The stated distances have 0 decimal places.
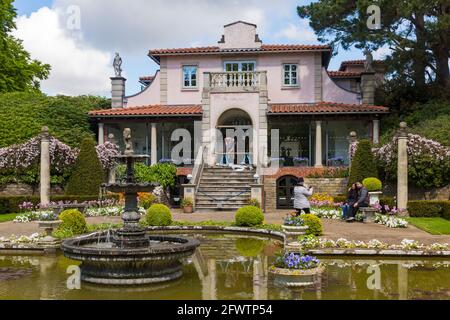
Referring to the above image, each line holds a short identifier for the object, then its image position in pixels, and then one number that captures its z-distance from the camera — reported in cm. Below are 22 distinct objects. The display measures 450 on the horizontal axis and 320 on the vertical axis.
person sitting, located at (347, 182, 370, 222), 1892
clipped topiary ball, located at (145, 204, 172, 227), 1767
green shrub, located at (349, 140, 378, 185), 2303
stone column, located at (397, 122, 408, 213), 2034
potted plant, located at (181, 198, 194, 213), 2348
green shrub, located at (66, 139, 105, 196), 2394
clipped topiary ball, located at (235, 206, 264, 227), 1734
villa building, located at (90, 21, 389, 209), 2809
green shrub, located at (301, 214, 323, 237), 1419
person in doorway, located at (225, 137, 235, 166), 2945
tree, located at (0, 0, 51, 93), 3491
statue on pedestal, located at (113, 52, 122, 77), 3172
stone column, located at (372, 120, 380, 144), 2825
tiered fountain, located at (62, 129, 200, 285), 934
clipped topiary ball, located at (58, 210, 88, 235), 1484
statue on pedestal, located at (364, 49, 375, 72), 2980
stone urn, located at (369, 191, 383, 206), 2052
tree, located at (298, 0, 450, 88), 2739
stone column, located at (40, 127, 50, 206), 2191
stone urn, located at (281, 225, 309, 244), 1216
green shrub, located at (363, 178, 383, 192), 2088
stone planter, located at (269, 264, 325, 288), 915
